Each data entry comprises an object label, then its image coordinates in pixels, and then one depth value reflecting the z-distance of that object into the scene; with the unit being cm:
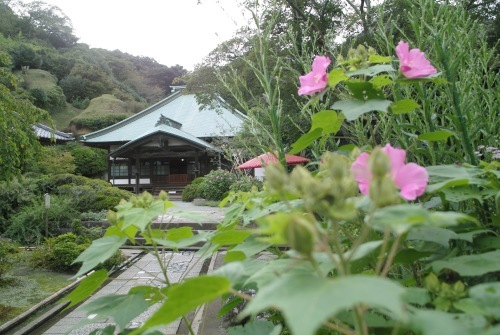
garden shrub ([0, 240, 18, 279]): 485
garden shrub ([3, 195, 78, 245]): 805
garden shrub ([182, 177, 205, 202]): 1399
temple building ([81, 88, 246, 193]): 1650
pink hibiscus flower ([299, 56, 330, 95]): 74
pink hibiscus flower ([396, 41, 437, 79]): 71
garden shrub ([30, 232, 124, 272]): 575
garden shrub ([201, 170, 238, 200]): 1331
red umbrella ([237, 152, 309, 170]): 880
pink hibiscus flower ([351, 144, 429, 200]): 45
